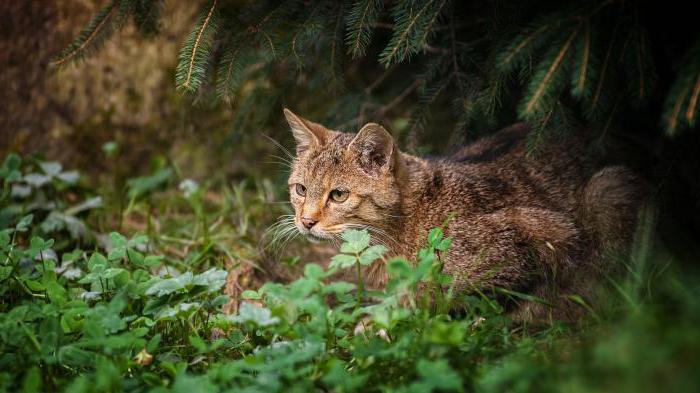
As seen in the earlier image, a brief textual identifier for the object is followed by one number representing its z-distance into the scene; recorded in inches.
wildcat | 122.0
